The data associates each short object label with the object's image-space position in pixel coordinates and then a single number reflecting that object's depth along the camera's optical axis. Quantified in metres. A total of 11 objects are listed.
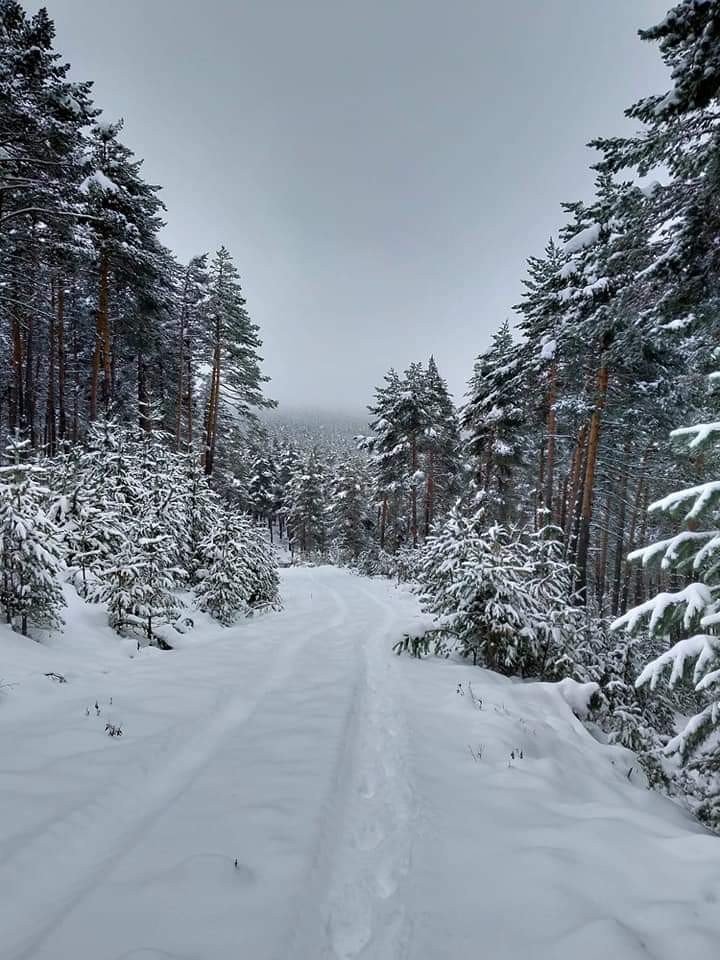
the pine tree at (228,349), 22.41
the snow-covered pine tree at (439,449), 28.66
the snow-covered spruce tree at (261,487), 50.97
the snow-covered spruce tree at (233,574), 11.09
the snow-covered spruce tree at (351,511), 39.56
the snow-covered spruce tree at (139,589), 8.15
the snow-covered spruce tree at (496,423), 20.61
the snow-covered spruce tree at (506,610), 7.98
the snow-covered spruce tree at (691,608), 3.60
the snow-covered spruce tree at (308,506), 42.94
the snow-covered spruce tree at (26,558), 6.60
